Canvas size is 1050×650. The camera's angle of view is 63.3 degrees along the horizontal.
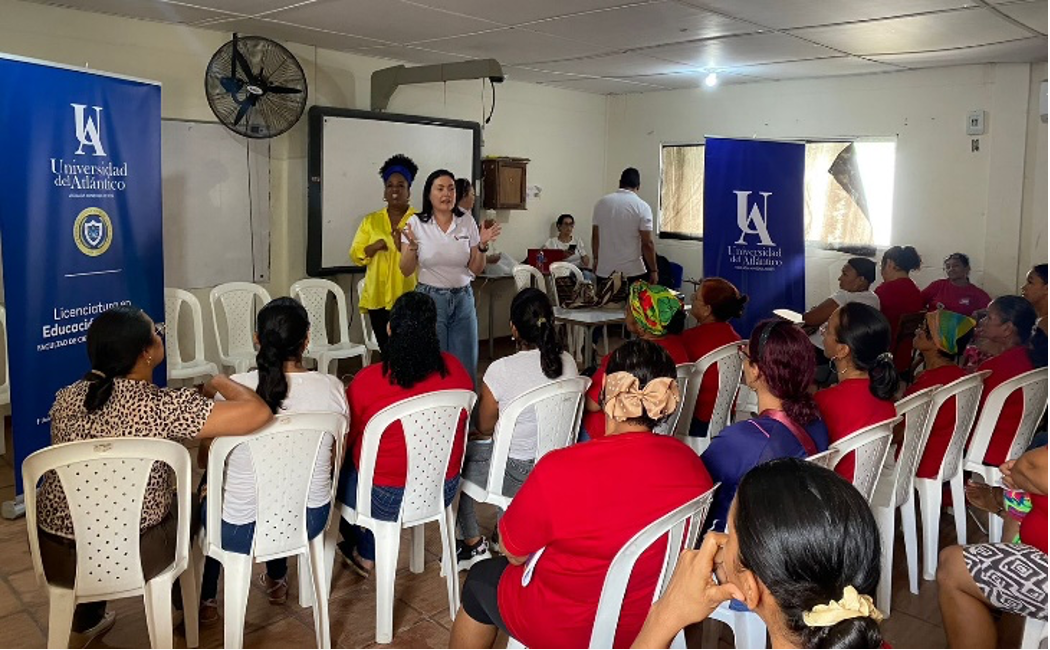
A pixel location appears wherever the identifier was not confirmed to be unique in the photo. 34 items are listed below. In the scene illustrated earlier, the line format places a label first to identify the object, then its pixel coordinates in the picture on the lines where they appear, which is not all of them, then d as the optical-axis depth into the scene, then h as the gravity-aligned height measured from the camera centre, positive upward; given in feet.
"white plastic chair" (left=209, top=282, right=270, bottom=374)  17.21 -1.79
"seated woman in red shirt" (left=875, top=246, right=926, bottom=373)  16.30 -1.13
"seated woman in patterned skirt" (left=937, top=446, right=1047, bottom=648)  6.65 -2.74
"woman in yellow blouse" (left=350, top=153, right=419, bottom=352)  16.47 -0.35
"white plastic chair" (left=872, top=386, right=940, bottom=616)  9.48 -2.77
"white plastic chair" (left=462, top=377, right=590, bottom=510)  9.23 -2.13
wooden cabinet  24.81 +1.40
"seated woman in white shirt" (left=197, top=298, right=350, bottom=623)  7.82 -1.64
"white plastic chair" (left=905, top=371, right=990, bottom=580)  10.37 -2.84
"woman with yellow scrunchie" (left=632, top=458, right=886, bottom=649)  4.07 -1.60
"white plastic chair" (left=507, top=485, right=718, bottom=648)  6.00 -2.32
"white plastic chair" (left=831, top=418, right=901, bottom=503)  8.23 -2.11
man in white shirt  22.75 -0.02
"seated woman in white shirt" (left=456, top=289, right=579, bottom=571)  9.71 -1.71
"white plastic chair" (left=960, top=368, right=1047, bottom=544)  10.37 -2.30
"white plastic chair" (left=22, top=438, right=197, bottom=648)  6.64 -2.36
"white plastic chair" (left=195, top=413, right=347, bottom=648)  7.66 -2.51
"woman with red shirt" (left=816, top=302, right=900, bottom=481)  9.16 -1.51
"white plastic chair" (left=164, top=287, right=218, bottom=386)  15.66 -2.21
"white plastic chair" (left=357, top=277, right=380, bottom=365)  18.69 -2.53
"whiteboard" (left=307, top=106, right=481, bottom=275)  20.21 +1.54
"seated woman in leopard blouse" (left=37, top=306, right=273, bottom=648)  7.29 -1.66
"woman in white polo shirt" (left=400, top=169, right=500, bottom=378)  14.55 -0.49
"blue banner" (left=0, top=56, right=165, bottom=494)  11.06 +0.11
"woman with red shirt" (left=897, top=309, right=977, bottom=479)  10.47 -1.64
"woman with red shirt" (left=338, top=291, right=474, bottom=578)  8.80 -1.69
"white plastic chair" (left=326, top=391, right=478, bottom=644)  8.55 -2.50
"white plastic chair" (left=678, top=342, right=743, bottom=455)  12.10 -2.17
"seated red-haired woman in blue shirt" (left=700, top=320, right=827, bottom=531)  7.15 -1.63
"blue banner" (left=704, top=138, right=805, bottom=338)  18.42 +0.33
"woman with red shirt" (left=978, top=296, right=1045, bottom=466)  10.56 -1.47
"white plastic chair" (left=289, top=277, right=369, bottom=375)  17.42 -2.07
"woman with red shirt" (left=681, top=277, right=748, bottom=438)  12.39 -1.45
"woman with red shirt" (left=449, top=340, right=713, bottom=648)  5.98 -2.07
